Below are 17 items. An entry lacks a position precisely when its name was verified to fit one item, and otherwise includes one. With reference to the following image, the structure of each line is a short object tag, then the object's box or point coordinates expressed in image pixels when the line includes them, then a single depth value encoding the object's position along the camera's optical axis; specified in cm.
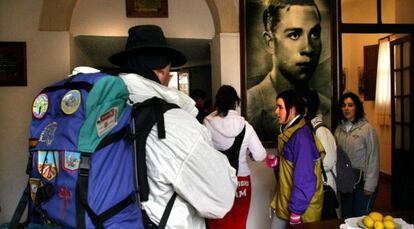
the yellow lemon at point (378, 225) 128
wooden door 365
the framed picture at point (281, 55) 306
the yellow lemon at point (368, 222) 132
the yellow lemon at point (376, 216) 134
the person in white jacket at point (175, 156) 104
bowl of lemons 129
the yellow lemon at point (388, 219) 133
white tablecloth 138
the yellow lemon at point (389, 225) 129
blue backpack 92
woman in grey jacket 262
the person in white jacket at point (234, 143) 244
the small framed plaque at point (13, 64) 281
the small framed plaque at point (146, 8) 315
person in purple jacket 192
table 146
